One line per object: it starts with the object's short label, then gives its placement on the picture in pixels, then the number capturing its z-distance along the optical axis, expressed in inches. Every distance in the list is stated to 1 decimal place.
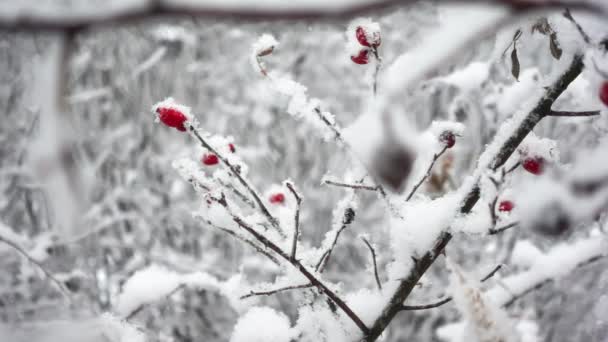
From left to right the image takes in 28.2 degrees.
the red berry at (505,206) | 25.4
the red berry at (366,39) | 23.8
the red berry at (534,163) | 23.4
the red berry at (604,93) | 21.2
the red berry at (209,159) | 25.2
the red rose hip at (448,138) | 24.1
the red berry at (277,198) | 27.6
